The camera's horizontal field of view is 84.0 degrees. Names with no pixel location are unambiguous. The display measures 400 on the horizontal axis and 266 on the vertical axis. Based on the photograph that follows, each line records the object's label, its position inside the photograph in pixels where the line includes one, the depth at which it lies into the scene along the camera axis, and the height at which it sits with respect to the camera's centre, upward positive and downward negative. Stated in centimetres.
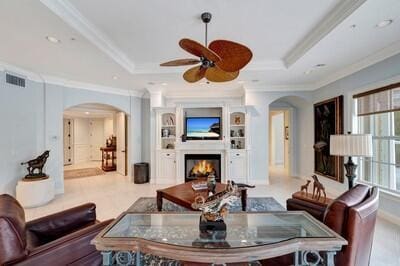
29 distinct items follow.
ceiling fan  212 +80
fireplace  637 -90
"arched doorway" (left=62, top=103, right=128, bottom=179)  783 -28
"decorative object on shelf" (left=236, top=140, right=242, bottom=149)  647 -30
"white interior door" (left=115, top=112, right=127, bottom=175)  758 -22
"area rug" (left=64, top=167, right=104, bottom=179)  774 -136
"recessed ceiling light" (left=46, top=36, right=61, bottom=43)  309 +138
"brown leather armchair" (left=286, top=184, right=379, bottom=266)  157 -66
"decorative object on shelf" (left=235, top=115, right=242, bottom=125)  657 +40
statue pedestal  427 -109
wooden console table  901 -98
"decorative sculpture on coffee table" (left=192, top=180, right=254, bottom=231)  169 -56
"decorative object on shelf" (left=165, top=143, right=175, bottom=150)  657 -32
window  371 +2
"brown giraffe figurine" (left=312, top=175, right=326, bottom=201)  291 -70
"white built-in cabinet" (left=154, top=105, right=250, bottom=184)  624 -28
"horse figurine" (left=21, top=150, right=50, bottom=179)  455 -61
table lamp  252 -14
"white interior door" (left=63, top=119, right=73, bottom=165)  1077 -34
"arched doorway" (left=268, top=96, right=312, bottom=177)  672 +21
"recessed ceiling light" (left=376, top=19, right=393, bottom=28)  274 +139
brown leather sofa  141 -78
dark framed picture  500 +4
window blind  362 +60
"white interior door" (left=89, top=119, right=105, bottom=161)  1186 -7
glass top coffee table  141 -75
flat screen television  643 +23
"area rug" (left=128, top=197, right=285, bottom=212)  424 -141
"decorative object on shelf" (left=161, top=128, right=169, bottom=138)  665 +7
